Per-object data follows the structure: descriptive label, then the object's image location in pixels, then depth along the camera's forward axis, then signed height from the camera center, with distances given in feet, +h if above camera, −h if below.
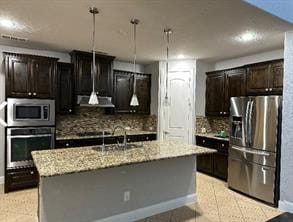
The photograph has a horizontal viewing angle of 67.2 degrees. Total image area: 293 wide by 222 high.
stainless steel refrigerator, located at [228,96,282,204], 11.51 -2.16
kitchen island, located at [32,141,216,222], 7.95 -3.32
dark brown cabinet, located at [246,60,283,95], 12.59 +1.81
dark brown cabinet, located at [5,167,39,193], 12.66 -4.42
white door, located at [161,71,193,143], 17.79 -0.16
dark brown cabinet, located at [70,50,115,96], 15.49 +2.35
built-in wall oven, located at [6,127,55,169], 12.68 -2.30
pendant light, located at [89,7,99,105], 8.63 +0.36
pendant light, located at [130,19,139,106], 9.62 +3.71
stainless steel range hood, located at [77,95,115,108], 15.48 +0.31
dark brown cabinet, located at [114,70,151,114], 17.95 +1.21
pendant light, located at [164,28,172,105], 10.83 +3.74
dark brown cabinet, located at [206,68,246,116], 15.36 +1.36
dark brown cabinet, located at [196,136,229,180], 15.37 -3.90
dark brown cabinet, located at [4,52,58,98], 12.82 +1.71
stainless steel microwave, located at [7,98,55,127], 12.64 -0.49
